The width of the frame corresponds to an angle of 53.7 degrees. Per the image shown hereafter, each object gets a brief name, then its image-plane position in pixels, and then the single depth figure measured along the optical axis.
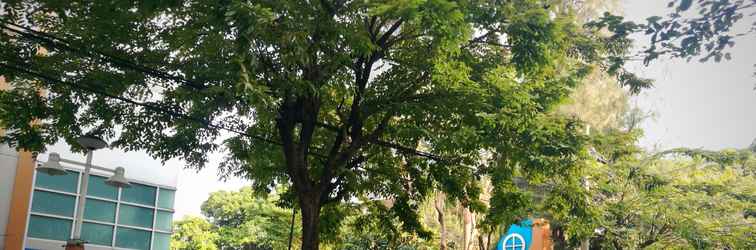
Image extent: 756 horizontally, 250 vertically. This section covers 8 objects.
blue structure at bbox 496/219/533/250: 27.70
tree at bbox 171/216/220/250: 44.91
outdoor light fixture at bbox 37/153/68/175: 11.62
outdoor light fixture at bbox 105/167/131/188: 11.73
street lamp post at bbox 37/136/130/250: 10.23
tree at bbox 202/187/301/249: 43.53
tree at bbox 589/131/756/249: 18.89
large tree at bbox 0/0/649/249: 9.57
